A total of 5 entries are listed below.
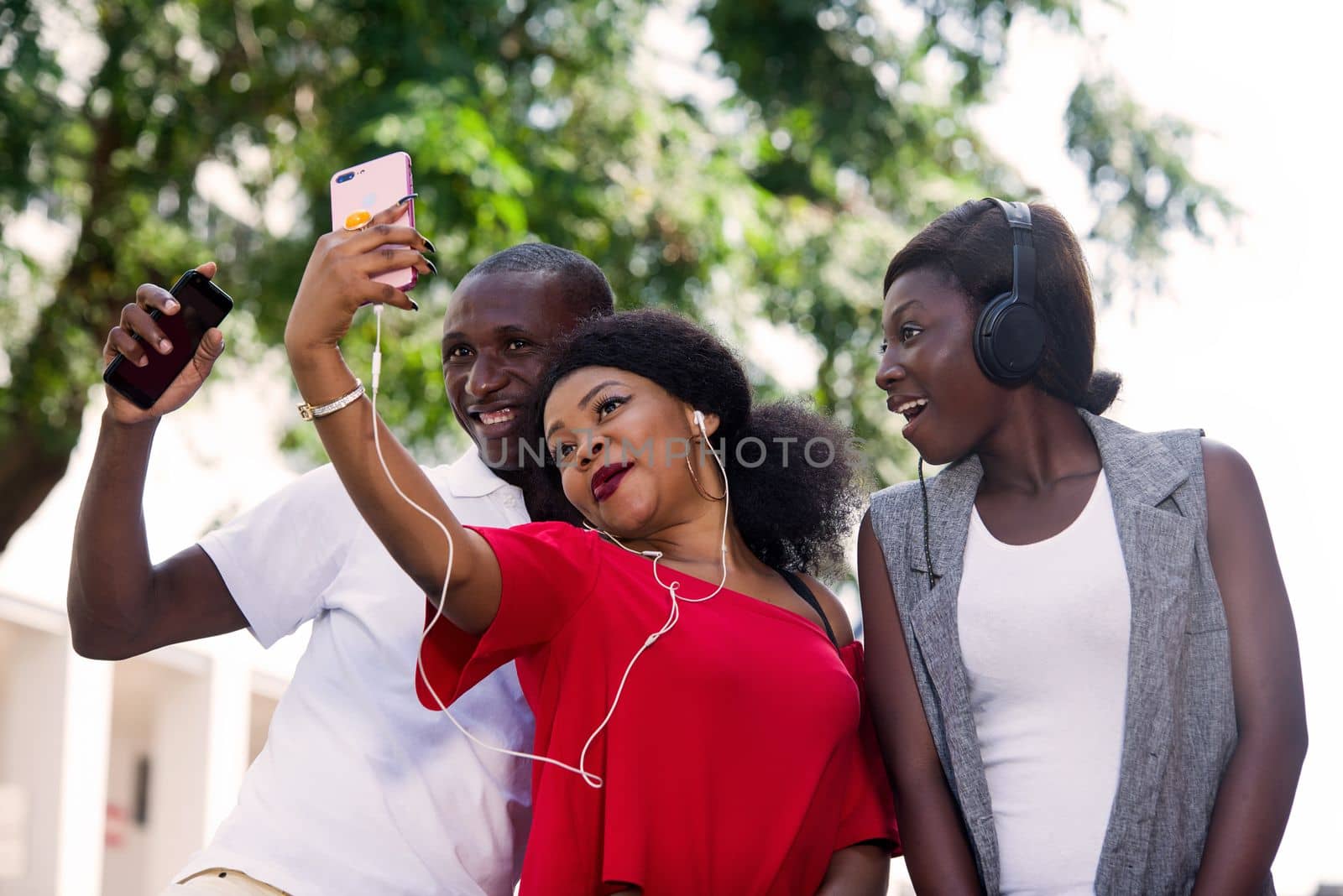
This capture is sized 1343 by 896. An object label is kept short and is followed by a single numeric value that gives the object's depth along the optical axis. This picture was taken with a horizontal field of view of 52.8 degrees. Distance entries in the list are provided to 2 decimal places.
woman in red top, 2.29
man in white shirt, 2.64
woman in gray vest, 2.54
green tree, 7.66
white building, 12.52
